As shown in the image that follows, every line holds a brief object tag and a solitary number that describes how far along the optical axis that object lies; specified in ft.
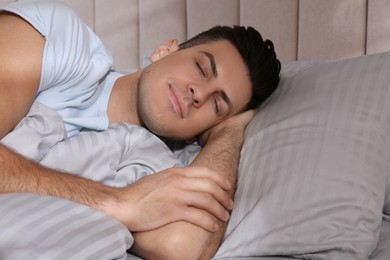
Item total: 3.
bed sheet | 3.80
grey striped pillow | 3.80
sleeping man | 3.86
